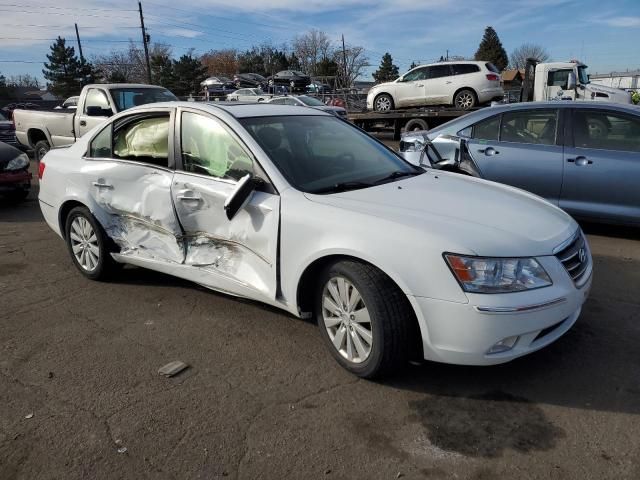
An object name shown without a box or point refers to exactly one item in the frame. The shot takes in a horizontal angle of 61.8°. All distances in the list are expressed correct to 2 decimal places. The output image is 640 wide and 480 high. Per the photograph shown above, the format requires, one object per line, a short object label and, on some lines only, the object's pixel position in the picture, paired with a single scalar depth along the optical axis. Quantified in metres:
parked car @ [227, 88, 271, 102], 25.35
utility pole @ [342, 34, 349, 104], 61.72
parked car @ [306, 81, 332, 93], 37.00
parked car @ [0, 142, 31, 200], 8.43
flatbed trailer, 16.05
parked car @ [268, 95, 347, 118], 18.53
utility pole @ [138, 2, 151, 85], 44.96
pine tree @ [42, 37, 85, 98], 59.94
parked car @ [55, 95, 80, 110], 15.11
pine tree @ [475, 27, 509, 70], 77.25
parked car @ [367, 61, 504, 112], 16.16
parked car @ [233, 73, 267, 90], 45.28
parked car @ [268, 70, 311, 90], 38.81
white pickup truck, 10.45
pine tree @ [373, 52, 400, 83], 78.81
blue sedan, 5.73
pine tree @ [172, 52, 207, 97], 60.88
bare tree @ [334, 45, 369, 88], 70.94
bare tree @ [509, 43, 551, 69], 91.19
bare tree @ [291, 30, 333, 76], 78.50
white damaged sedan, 2.81
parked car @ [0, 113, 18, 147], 14.92
